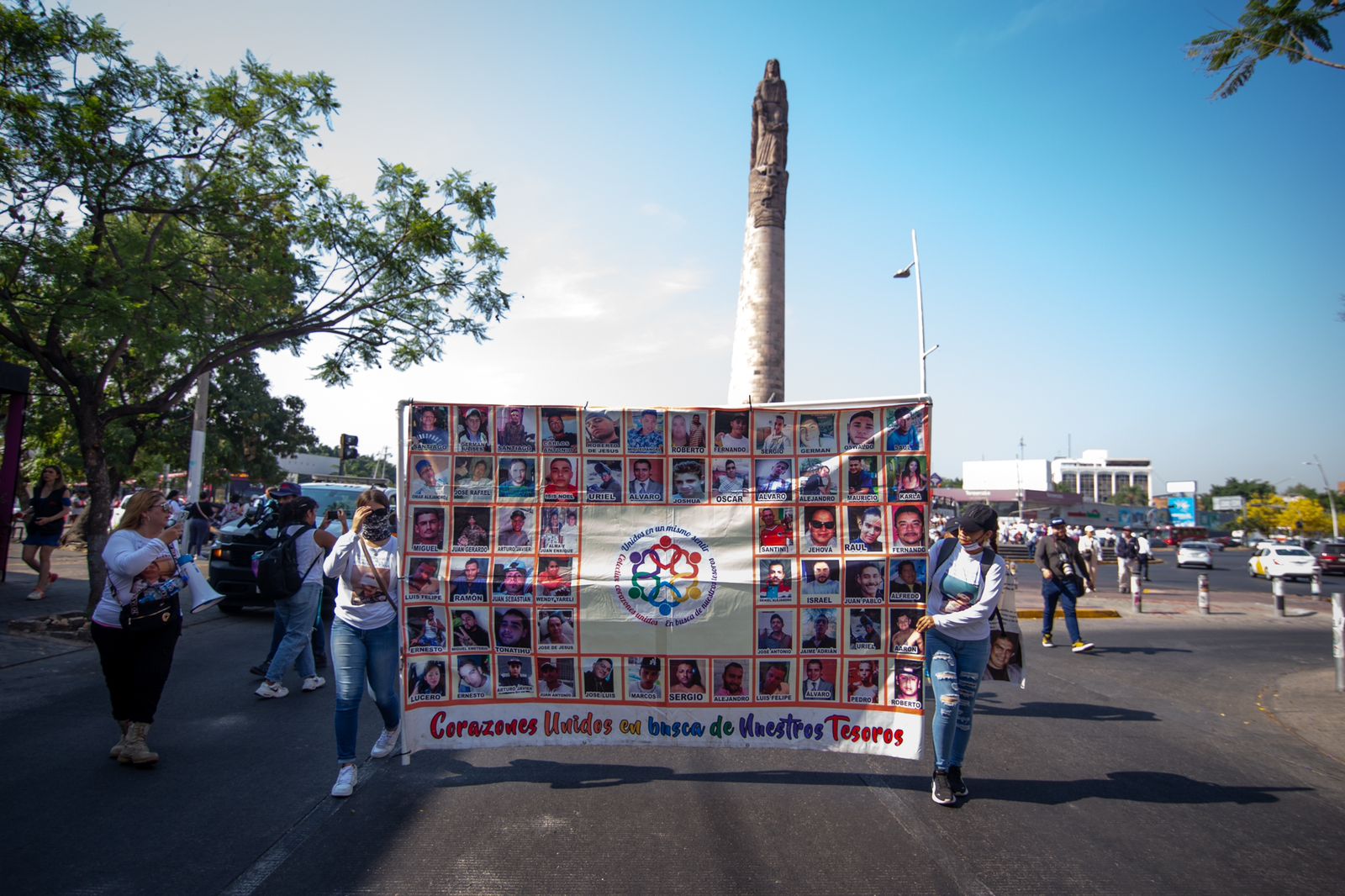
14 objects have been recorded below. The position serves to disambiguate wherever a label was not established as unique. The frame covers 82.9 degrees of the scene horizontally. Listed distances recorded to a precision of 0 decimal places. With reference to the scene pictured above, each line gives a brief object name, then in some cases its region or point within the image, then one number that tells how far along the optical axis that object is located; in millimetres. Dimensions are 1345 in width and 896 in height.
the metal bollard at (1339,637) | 8641
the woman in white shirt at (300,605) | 7027
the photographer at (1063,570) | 10227
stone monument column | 10914
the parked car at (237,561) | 11258
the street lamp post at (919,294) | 24494
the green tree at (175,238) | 8195
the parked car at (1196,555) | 38094
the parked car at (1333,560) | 38178
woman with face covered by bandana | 4773
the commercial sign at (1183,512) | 83688
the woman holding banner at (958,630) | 4816
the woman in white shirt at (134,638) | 5027
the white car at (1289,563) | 31547
